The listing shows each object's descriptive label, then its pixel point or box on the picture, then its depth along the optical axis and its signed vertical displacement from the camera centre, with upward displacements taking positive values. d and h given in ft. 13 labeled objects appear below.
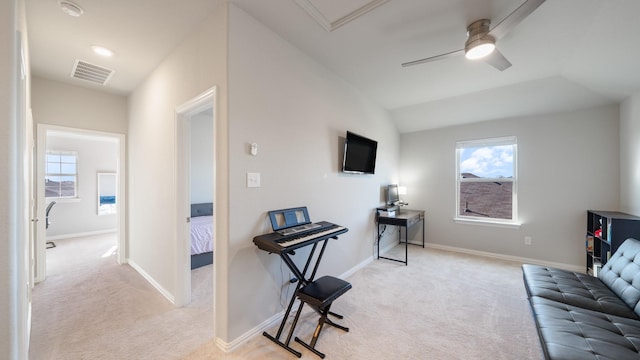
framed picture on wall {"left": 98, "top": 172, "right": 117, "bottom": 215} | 19.20 -1.28
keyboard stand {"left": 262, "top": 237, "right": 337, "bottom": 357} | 6.03 -3.81
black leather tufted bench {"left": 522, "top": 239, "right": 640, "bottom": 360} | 4.39 -3.14
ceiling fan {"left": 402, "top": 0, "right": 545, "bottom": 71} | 5.62 +3.70
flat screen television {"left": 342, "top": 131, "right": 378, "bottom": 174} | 10.34 +1.15
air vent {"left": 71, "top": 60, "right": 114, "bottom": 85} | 9.21 +4.40
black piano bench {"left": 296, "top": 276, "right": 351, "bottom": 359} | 6.01 -3.09
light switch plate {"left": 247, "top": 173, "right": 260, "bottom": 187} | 6.51 -0.03
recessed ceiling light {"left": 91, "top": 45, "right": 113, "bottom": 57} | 8.07 +4.50
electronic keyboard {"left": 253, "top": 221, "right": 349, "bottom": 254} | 5.88 -1.68
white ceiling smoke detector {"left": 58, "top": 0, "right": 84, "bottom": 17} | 6.08 +4.53
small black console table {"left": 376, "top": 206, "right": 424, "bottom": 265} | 12.30 -2.13
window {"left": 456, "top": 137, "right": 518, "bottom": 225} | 13.47 -0.09
